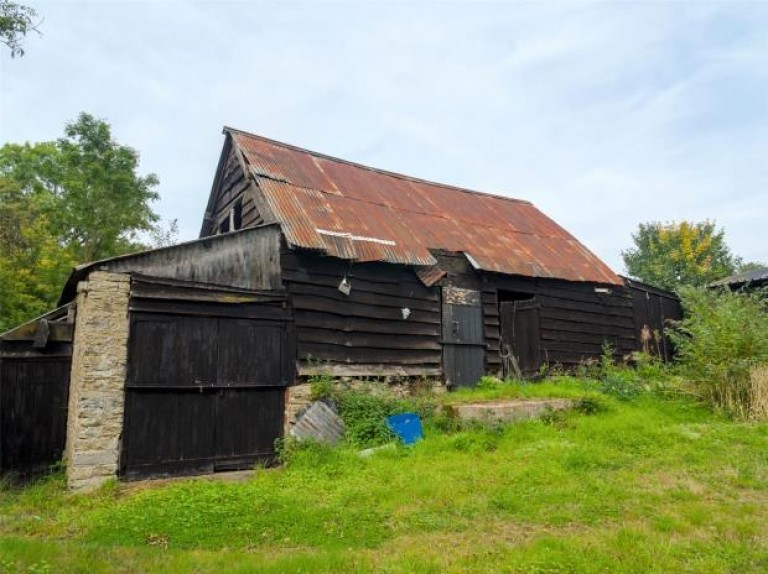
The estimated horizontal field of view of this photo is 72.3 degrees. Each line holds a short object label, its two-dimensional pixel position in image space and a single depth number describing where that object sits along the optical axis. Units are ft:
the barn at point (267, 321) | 26.13
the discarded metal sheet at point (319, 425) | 29.55
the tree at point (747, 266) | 102.05
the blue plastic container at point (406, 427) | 29.91
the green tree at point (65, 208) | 61.93
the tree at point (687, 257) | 98.32
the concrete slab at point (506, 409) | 30.78
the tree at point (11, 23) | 19.67
